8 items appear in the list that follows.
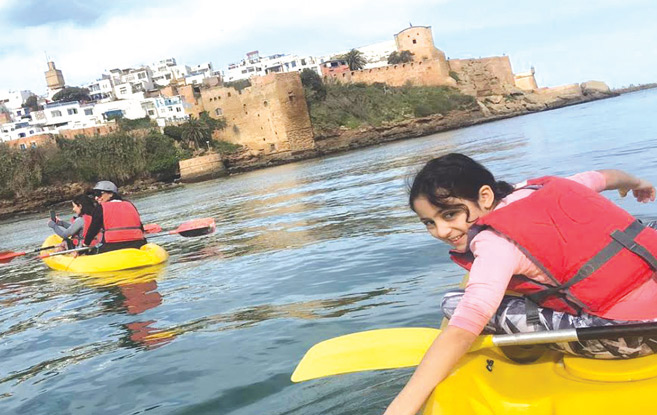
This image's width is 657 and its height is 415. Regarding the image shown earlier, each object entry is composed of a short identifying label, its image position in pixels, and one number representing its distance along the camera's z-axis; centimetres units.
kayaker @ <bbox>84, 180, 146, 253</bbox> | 816
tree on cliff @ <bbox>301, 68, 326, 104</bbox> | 5784
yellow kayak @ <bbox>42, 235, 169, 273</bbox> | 819
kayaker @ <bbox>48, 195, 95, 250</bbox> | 887
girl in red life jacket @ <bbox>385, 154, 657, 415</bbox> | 195
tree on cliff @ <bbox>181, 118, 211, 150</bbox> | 5228
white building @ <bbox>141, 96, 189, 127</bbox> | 6325
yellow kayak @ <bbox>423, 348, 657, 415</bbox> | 185
